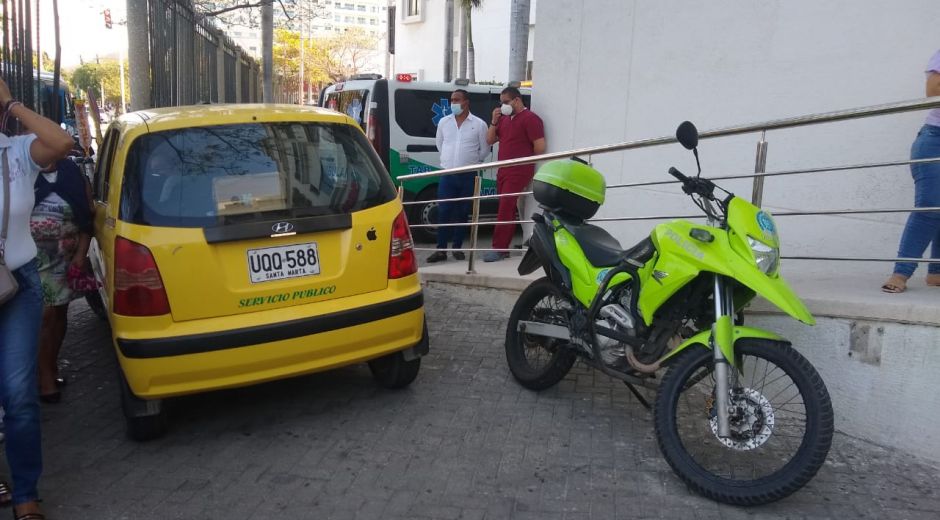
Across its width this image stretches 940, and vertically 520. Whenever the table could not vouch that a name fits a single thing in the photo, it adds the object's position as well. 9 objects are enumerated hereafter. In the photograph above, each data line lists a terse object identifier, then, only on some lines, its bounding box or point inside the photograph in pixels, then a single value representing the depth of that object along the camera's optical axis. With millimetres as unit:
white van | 9055
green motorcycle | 2941
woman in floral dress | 3996
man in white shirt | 7578
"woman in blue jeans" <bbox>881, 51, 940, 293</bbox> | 3852
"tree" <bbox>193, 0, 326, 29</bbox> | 18297
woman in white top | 2830
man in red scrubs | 7074
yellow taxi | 3354
